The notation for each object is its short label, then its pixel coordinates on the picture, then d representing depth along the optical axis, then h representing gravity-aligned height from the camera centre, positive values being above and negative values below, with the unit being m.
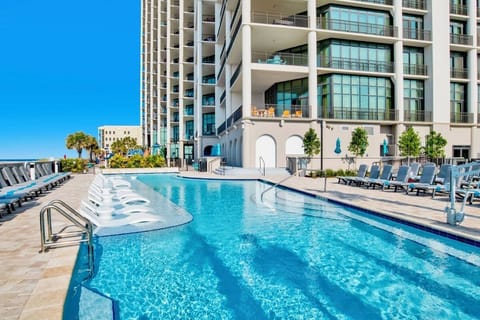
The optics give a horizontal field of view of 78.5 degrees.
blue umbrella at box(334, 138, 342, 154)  20.23 +0.61
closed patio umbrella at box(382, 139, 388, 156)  23.07 +0.54
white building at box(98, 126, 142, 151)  112.38 +9.68
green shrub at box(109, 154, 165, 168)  25.61 -0.38
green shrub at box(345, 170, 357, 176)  19.37 -1.24
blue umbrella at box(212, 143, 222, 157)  29.80 +0.55
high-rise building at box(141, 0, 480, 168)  22.36 +6.51
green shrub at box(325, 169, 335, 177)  19.47 -1.22
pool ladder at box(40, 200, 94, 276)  4.14 -1.33
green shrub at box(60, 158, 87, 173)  23.02 -0.52
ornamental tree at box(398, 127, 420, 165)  21.34 +0.71
